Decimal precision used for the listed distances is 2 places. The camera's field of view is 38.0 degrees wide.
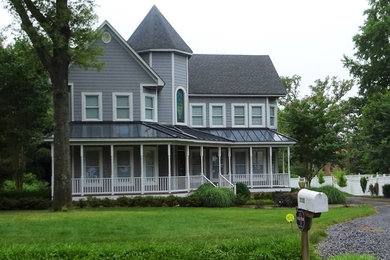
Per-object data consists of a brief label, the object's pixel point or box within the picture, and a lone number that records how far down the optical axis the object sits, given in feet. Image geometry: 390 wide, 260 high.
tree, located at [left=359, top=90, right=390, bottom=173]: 124.57
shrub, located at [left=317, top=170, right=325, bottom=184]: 138.73
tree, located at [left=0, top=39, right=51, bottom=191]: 84.33
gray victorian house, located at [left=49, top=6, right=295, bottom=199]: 88.89
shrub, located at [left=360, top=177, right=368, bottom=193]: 133.59
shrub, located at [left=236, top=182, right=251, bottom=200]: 94.48
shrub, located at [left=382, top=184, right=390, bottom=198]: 122.50
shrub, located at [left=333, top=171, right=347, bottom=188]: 127.75
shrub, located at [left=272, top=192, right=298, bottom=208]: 82.48
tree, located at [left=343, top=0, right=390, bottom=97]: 148.05
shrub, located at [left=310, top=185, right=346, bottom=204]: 89.20
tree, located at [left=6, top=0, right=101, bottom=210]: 71.51
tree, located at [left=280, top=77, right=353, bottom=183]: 113.29
